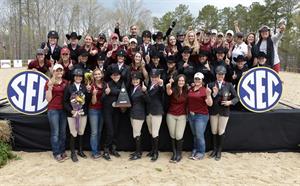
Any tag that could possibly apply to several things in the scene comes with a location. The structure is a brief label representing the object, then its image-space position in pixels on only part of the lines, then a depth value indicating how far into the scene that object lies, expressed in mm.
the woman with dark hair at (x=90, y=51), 6074
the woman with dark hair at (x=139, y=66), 5477
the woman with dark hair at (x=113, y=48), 6109
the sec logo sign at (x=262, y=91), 5938
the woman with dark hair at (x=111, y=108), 5409
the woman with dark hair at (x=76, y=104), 5262
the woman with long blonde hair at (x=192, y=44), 6032
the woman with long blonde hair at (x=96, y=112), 5383
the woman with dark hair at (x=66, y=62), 5621
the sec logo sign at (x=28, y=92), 5828
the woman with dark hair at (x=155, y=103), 5324
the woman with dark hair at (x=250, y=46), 6409
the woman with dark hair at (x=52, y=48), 6137
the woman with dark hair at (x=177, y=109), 5328
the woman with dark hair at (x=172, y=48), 6051
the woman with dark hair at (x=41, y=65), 5973
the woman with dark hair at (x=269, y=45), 6364
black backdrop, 5961
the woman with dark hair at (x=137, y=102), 5355
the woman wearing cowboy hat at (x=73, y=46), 6121
